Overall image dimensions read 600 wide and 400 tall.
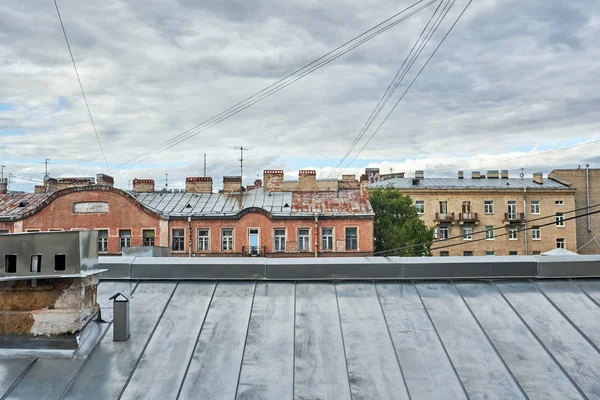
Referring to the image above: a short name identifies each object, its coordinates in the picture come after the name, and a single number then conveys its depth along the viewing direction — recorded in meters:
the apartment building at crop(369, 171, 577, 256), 45.41
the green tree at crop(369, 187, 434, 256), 37.28
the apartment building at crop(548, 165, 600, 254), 49.16
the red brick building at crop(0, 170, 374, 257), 31.50
